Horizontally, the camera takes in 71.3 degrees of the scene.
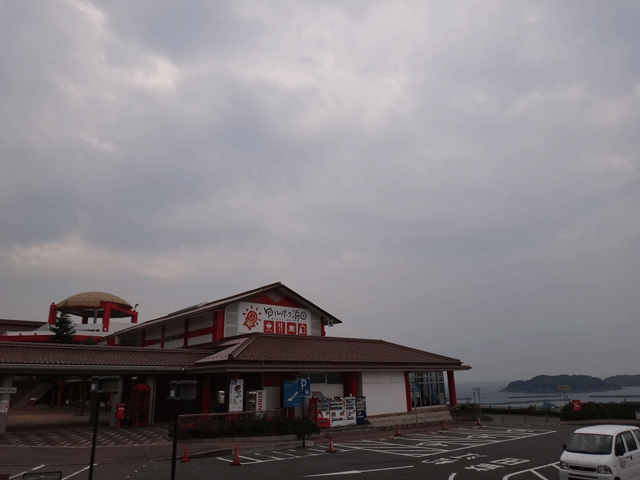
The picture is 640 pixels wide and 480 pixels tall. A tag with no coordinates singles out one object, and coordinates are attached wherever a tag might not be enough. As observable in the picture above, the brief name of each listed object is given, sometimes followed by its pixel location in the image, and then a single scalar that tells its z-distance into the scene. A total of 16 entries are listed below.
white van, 11.05
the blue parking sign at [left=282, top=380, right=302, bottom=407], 25.10
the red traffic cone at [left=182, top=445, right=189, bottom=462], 16.66
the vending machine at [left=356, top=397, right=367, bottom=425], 27.78
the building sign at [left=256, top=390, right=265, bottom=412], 24.81
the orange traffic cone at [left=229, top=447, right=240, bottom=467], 15.84
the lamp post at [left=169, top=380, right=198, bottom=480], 11.30
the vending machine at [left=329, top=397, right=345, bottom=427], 26.26
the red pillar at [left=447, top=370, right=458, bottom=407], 35.21
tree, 56.53
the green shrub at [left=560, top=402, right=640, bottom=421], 31.58
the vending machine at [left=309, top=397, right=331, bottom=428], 25.47
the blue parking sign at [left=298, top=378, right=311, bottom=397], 24.44
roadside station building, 25.03
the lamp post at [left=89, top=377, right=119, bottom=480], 10.77
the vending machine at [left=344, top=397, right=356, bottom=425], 26.92
